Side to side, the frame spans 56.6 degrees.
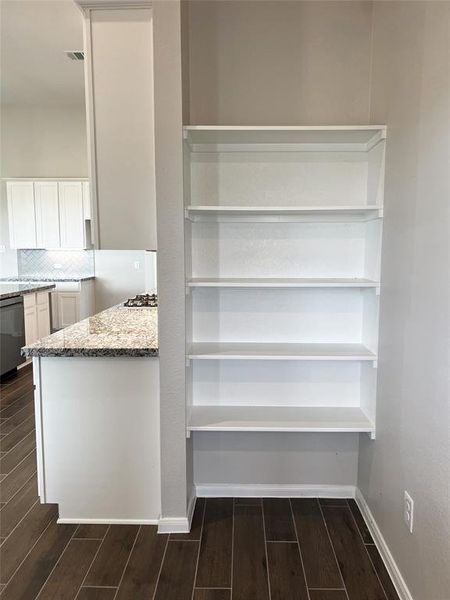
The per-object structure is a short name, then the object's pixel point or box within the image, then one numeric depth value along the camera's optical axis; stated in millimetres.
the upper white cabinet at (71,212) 5766
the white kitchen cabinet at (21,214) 5785
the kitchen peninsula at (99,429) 2086
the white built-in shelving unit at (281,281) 2141
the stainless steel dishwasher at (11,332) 4352
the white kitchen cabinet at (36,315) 4805
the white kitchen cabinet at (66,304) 5668
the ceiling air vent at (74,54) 3802
